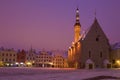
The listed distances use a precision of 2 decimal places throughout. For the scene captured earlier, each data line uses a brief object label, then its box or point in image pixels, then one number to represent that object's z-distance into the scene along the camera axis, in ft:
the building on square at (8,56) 166.75
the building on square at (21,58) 176.76
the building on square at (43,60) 184.62
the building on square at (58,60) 179.80
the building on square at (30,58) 178.84
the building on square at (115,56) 104.33
